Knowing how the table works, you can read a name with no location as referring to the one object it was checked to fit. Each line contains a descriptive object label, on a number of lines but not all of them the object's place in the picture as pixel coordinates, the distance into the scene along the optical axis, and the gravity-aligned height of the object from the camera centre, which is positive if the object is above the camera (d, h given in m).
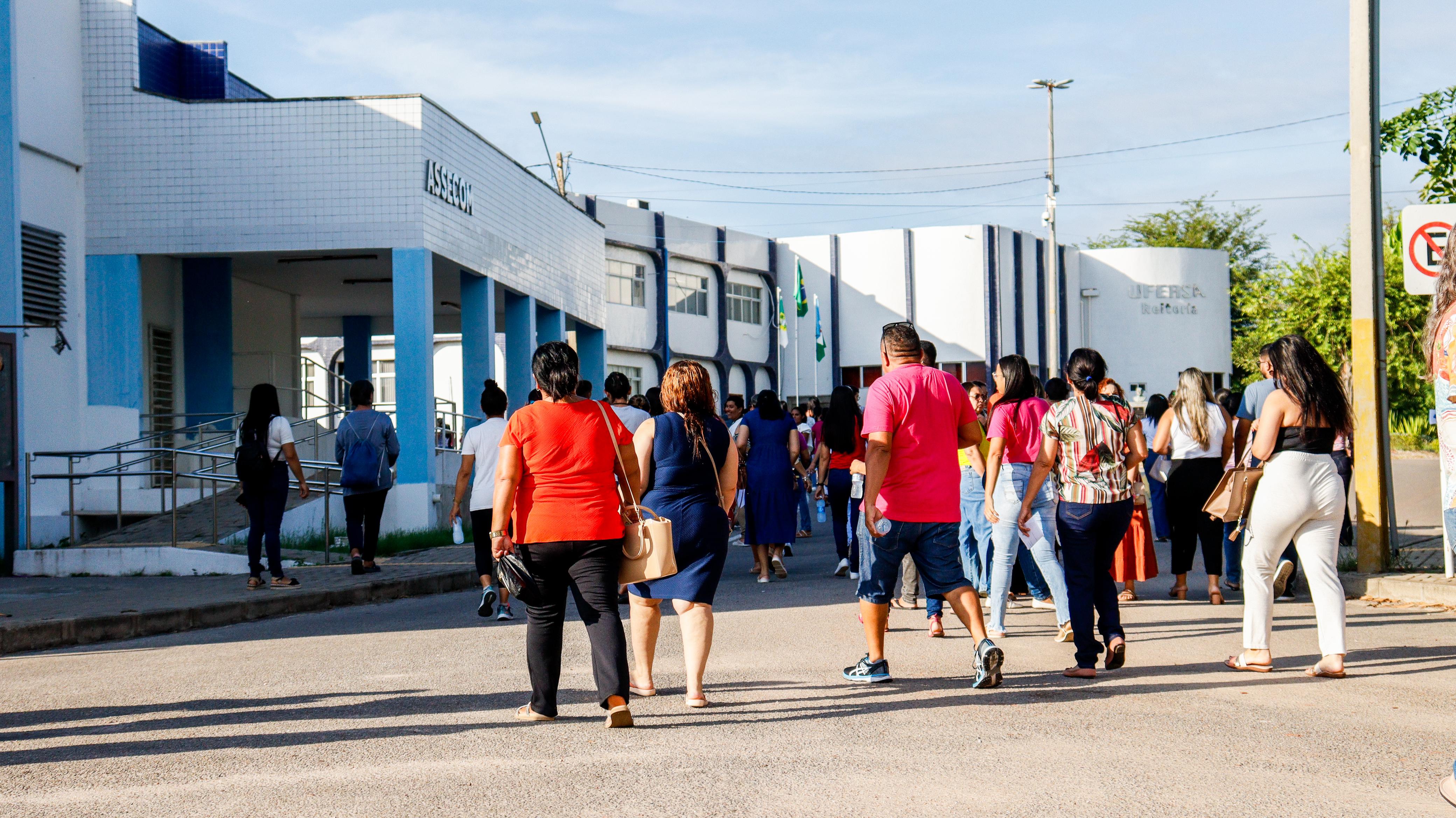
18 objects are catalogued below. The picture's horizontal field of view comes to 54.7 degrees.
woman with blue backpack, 13.12 -0.53
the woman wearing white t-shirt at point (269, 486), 11.99 -0.65
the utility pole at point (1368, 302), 11.23 +0.73
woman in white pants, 7.21 -0.53
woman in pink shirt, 8.49 -0.55
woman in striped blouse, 7.33 -0.55
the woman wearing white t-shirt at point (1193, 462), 10.59 -0.52
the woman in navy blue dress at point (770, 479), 13.11 -0.74
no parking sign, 10.73 +1.14
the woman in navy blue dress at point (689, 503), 6.67 -0.49
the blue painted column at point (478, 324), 22.47 +1.32
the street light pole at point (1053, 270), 41.75 +3.94
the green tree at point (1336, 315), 39.06 +2.25
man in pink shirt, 7.01 -0.49
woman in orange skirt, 9.94 -1.13
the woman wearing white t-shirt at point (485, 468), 10.56 -0.47
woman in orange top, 6.24 -0.53
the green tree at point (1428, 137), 13.61 +2.45
